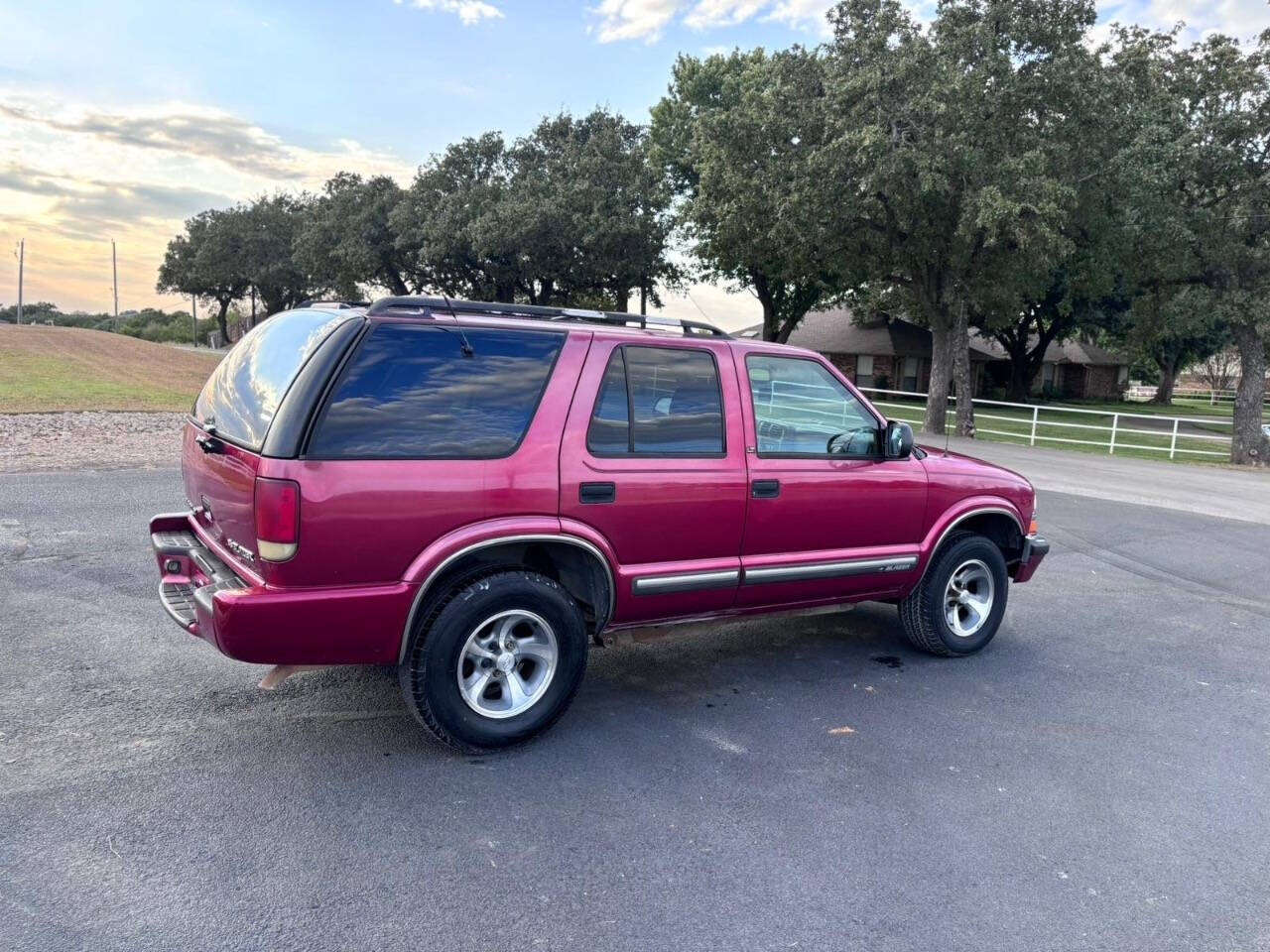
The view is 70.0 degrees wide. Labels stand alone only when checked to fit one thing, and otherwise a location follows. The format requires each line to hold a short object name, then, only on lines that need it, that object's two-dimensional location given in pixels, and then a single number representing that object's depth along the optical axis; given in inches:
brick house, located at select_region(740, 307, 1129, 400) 1860.2
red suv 142.6
